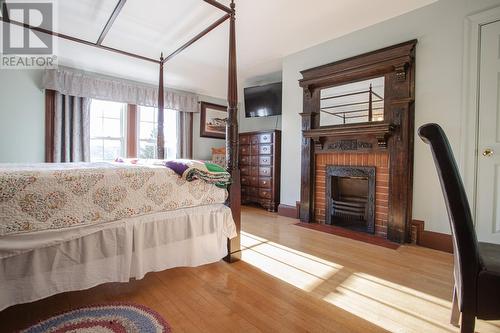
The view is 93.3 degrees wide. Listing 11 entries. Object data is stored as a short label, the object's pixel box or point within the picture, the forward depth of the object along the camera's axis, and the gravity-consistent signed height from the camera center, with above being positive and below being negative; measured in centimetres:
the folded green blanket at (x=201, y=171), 175 -9
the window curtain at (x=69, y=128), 330 +43
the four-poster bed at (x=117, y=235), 115 -46
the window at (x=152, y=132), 425 +51
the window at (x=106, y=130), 373 +47
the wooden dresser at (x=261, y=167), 391 -12
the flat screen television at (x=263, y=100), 407 +109
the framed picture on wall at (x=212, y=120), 486 +84
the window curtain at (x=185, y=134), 455 +49
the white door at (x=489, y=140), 207 +21
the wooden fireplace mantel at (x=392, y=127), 248 +41
